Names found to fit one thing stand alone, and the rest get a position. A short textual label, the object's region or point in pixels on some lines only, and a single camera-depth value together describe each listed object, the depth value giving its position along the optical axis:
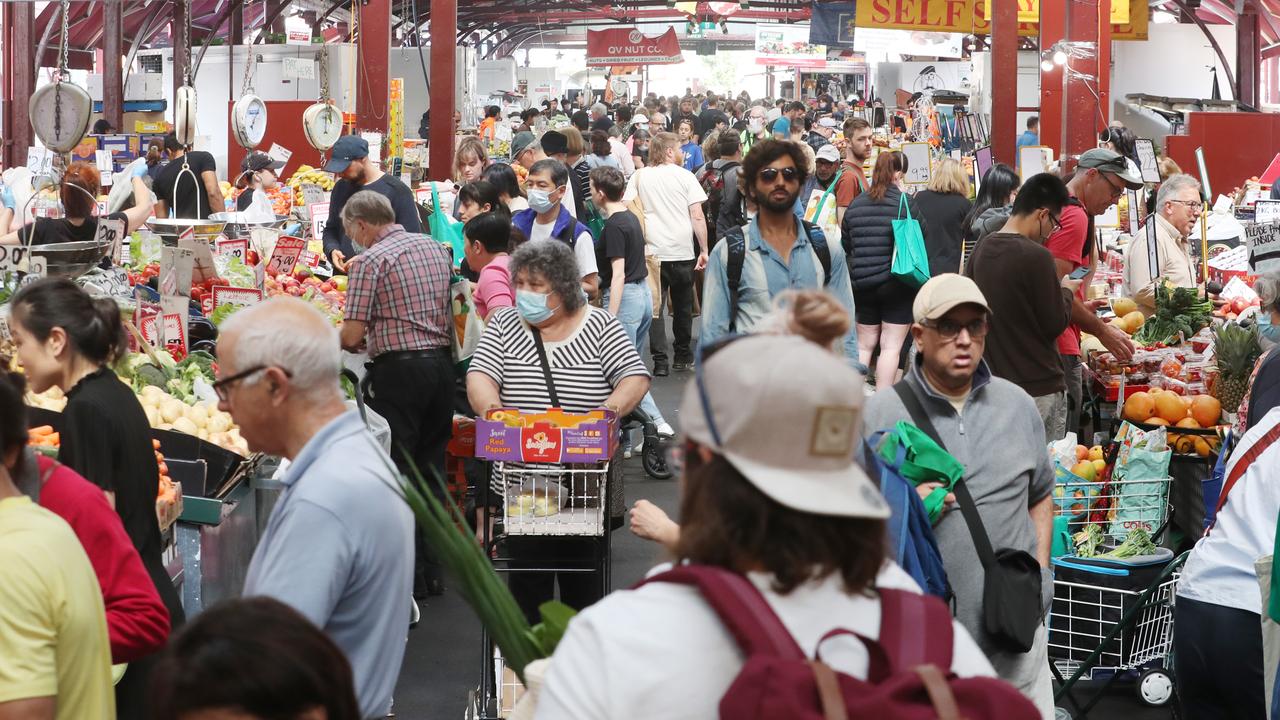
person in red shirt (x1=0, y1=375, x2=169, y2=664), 5.93
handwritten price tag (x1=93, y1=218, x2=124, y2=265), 13.46
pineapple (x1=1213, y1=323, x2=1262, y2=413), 12.97
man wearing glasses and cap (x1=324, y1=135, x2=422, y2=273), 18.31
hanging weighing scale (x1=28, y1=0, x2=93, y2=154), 15.35
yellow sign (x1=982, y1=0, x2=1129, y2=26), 42.56
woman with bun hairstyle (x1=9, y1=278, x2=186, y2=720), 7.40
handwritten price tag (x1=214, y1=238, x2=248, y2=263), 17.38
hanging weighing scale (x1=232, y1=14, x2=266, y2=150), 24.64
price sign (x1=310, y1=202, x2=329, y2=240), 22.30
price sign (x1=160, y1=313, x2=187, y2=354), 13.53
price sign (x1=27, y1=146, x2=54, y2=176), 25.44
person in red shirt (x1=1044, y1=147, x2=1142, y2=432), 13.69
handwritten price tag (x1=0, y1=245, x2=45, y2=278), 12.17
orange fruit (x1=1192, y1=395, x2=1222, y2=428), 12.98
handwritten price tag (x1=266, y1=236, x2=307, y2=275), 18.20
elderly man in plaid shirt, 12.71
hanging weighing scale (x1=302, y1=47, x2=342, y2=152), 26.06
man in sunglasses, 10.41
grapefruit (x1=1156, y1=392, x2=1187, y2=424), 13.10
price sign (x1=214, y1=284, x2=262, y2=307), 15.42
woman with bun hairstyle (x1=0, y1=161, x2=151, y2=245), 14.80
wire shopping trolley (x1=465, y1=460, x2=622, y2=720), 9.98
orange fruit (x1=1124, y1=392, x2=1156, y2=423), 13.27
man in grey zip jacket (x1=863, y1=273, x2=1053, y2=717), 6.98
